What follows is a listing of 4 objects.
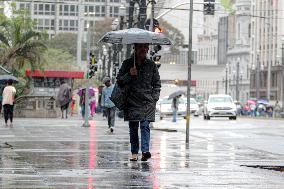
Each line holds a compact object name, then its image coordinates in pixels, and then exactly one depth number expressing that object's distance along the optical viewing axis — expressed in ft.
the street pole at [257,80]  480.56
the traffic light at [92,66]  147.13
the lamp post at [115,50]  222.52
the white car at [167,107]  235.20
